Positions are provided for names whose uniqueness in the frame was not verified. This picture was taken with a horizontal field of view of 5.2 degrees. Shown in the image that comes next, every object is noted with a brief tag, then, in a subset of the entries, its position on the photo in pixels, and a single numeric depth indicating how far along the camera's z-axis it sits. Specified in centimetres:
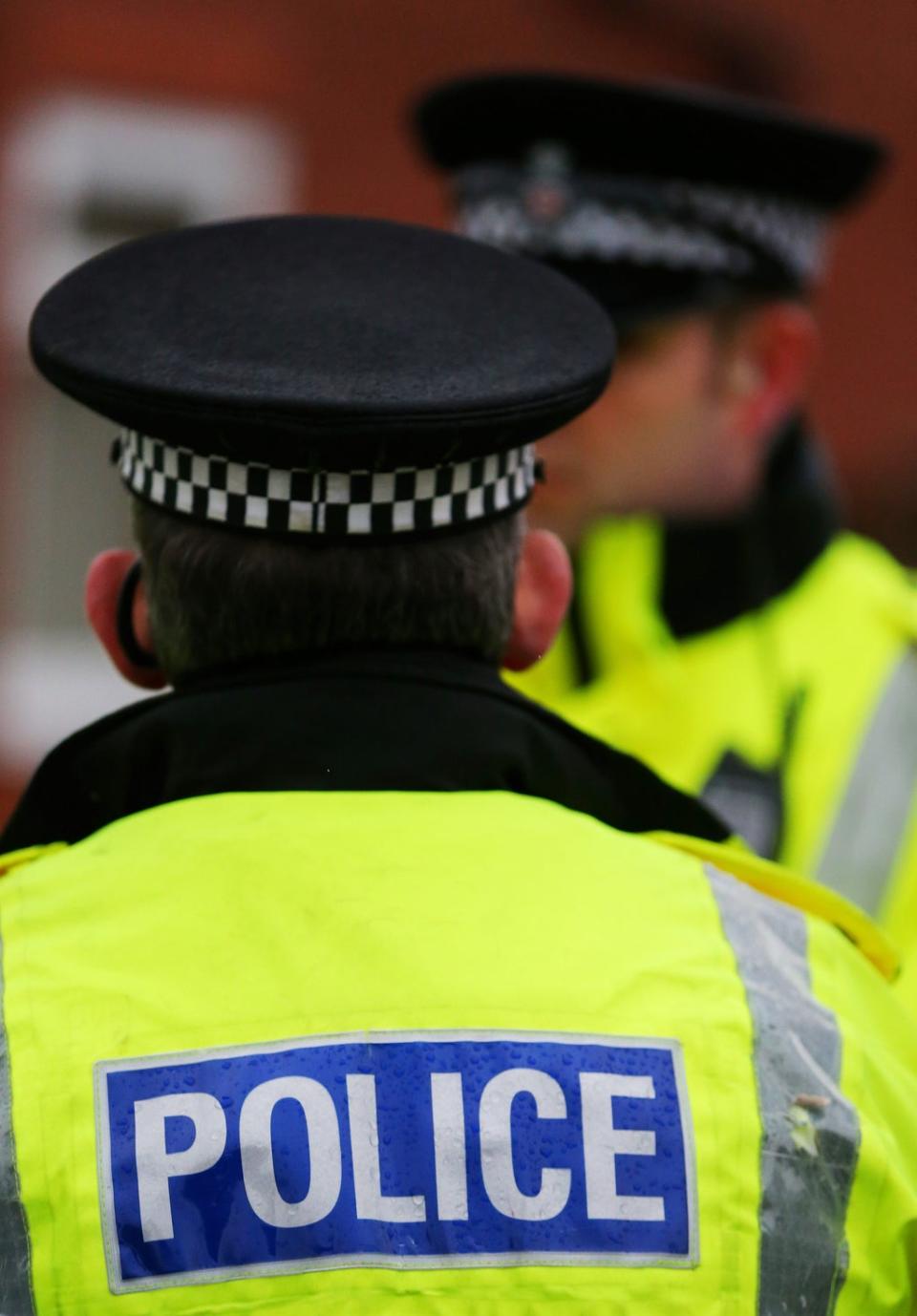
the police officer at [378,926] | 404
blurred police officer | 475
